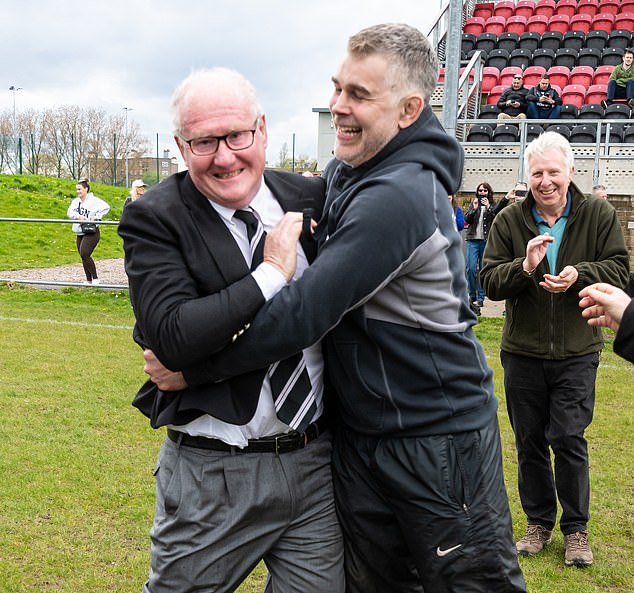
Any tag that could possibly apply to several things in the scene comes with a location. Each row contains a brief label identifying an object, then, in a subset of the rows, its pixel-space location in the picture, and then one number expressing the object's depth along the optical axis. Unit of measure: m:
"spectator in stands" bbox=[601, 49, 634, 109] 16.67
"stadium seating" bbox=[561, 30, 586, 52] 21.89
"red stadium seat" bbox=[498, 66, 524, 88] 20.17
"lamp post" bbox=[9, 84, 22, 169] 31.76
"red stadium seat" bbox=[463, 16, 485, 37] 23.14
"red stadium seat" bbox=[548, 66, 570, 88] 20.20
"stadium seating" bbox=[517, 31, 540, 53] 21.89
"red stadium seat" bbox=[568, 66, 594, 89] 20.10
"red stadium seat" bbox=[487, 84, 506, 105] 19.55
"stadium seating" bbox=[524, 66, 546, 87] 20.25
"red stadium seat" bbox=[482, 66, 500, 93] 20.27
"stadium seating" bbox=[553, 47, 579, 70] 21.19
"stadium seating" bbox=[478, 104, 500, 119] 17.69
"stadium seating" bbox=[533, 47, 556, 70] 21.14
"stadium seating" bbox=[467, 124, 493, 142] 15.95
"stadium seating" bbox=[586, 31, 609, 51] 21.56
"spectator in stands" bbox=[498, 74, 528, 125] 16.56
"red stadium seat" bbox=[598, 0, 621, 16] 23.38
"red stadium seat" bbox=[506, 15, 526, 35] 23.12
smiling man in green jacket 4.18
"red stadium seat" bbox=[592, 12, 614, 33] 22.59
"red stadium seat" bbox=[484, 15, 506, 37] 23.11
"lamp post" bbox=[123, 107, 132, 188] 37.12
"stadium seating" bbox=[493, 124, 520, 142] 15.84
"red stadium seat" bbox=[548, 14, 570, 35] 23.11
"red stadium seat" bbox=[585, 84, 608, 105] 19.11
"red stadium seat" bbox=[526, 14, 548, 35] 23.12
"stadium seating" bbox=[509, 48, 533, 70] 20.98
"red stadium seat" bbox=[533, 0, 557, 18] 24.16
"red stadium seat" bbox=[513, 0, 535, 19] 24.27
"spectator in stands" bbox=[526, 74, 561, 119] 16.20
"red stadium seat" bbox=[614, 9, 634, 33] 22.45
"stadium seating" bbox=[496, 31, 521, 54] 21.88
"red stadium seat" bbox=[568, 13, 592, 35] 22.78
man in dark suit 2.13
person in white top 13.38
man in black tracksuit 2.07
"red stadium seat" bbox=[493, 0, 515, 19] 24.38
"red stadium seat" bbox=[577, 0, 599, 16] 23.66
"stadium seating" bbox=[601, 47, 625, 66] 20.78
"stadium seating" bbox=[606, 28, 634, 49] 21.23
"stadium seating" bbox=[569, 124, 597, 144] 15.43
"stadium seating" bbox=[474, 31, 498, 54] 21.80
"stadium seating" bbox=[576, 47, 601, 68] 21.02
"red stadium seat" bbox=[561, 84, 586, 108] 19.30
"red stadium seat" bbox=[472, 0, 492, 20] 24.53
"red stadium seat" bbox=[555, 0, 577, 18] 23.97
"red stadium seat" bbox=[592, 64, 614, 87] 20.17
